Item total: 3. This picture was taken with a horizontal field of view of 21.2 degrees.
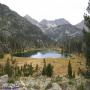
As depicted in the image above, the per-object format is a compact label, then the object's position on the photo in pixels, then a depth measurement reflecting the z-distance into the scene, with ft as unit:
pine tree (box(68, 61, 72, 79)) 163.47
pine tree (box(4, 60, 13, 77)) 169.17
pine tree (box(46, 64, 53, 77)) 175.40
